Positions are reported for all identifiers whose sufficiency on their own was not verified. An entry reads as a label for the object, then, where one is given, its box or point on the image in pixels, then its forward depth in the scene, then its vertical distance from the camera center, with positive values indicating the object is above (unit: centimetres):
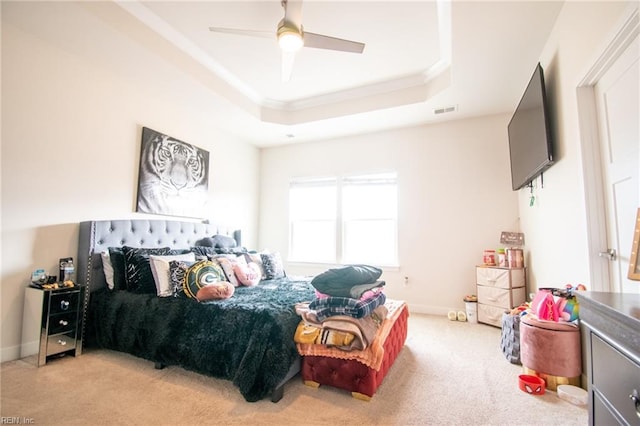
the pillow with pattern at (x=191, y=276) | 238 -34
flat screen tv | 235 +101
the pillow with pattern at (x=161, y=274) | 246 -34
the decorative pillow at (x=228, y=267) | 289 -31
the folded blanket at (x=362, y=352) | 180 -74
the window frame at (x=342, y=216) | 444 +36
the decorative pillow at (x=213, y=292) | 227 -45
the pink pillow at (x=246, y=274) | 296 -39
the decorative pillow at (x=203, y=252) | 312 -18
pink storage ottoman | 194 -76
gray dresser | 75 -34
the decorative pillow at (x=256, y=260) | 341 -27
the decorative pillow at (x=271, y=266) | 346 -35
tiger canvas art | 333 +76
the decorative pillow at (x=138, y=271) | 256 -32
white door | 152 +52
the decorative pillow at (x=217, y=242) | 379 -7
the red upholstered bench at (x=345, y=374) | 183 -91
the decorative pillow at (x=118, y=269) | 269 -32
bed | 181 -67
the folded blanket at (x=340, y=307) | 190 -47
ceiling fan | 207 +155
